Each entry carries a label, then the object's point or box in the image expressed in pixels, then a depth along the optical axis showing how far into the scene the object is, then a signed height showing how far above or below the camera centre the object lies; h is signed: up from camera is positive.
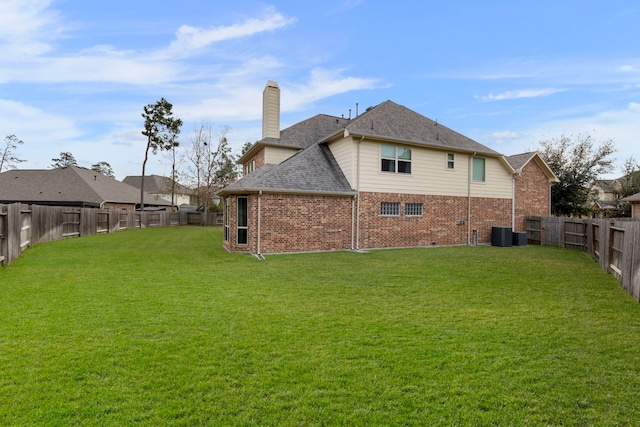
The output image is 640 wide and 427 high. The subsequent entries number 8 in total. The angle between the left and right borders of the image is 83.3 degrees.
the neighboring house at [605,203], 34.77 +0.54
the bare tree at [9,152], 45.75 +7.17
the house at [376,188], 13.62 +0.86
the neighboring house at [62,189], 31.11 +1.79
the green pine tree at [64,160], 64.25 +8.63
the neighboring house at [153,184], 57.41 +3.91
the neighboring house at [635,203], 25.16 +0.34
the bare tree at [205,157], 39.91 +5.68
